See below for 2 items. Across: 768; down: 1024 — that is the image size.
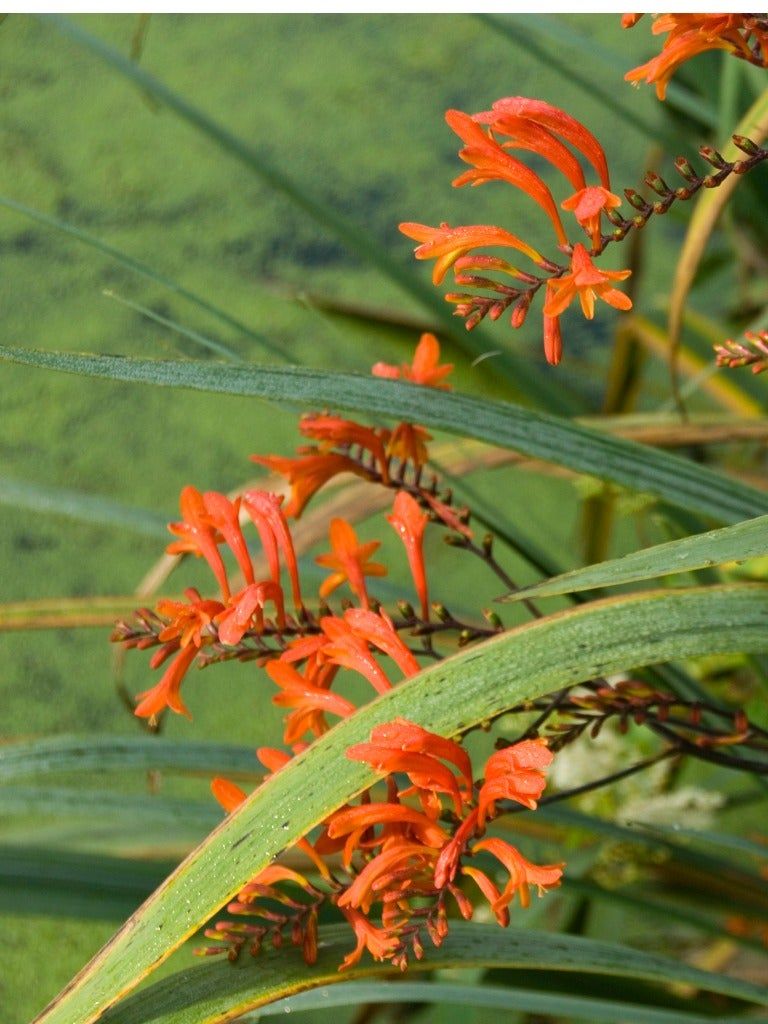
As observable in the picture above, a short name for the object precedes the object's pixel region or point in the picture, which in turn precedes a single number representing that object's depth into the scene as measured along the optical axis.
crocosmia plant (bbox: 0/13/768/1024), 1.32
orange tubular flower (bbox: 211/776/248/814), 1.36
